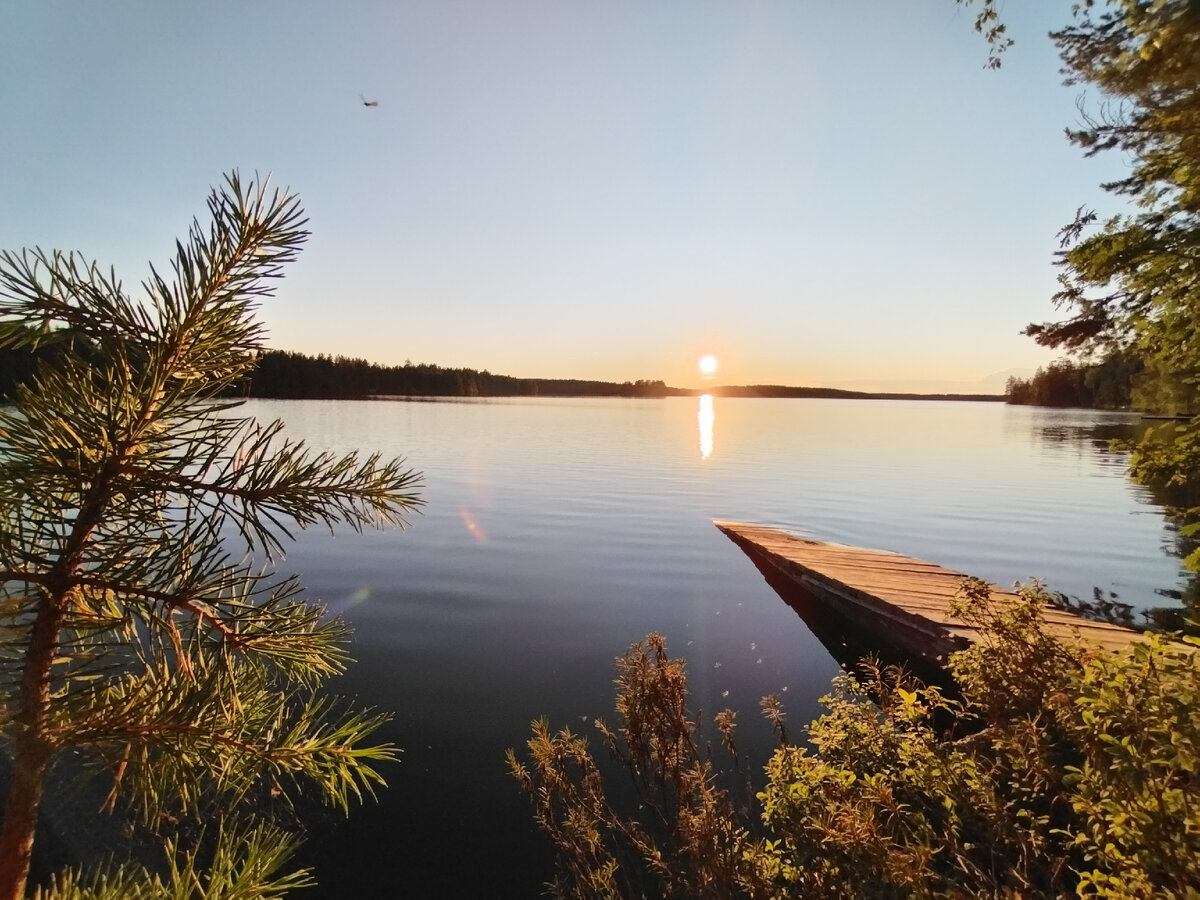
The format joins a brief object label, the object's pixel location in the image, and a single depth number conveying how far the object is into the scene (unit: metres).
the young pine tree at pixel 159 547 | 1.10
